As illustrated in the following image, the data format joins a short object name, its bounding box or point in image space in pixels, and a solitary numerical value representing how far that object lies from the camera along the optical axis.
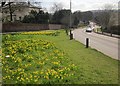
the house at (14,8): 35.17
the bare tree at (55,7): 71.88
